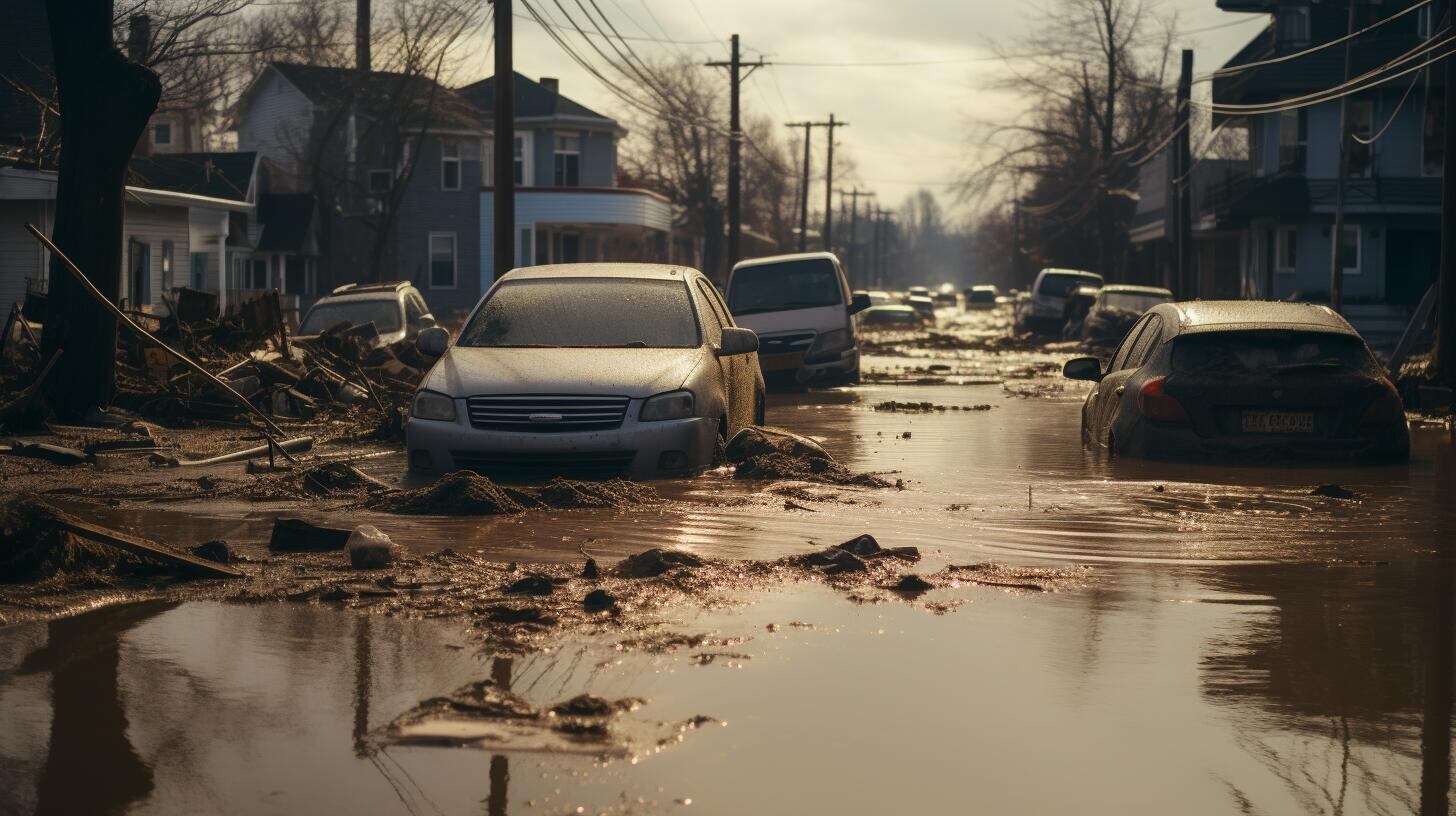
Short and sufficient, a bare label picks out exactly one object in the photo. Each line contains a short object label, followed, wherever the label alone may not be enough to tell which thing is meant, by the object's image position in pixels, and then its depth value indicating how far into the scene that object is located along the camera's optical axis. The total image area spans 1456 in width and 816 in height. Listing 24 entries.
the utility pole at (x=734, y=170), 51.62
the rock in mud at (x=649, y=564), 7.84
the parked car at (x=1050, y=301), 51.12
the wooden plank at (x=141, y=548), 7.54
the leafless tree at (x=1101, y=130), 74.94
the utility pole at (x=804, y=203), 91.06
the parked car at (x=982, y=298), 110.38
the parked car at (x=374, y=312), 24.84
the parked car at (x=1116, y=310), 39.19
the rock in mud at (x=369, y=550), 8.05
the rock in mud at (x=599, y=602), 7.02
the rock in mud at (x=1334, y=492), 11.16
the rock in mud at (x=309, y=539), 8.62
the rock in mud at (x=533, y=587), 7.36
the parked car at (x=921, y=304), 88.73
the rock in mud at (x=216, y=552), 8.07
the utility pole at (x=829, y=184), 93.37
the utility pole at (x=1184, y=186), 45.00
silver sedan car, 11.43
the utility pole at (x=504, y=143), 24.58
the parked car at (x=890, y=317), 71.44
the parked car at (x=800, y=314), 25.19
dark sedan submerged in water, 12.13
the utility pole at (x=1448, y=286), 21.12
